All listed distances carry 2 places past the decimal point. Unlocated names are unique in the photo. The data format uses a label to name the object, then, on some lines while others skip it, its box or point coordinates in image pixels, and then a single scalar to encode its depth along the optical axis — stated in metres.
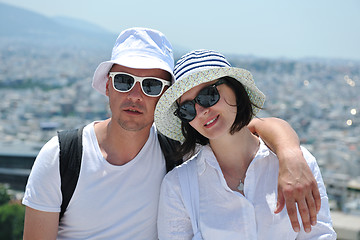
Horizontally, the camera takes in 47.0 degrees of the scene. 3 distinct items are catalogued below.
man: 1.36
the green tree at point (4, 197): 17.44
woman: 1.25
